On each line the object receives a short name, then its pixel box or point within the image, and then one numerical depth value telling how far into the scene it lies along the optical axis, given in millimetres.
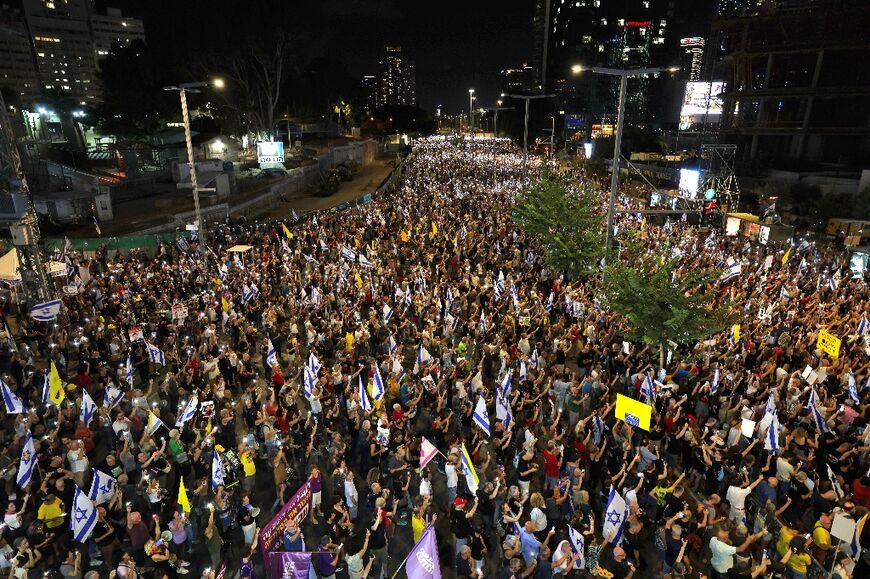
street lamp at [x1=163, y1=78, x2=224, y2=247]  16916
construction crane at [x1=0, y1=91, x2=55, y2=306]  15602
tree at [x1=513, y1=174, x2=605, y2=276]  20023
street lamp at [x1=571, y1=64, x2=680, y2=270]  14484
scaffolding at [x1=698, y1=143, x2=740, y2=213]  29844
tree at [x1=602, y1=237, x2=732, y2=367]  12461
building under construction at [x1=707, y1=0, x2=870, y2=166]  43928
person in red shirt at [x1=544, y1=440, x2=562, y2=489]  9141
